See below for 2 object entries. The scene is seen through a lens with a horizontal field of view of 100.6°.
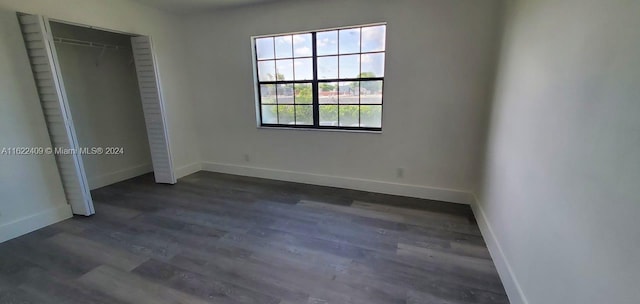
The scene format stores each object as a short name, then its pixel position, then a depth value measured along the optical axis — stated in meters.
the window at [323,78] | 3.26
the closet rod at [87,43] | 3.18
